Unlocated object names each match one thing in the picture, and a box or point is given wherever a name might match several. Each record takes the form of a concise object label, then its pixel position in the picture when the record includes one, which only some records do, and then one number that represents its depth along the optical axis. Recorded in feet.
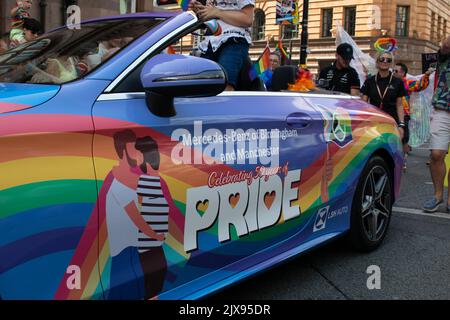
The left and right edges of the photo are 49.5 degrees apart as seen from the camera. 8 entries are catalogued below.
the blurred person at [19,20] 17.72
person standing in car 10.02
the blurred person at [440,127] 16.97
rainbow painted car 5.46
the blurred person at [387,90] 20.06
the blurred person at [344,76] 20.53
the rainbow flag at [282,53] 34.01
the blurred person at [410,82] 29.48
